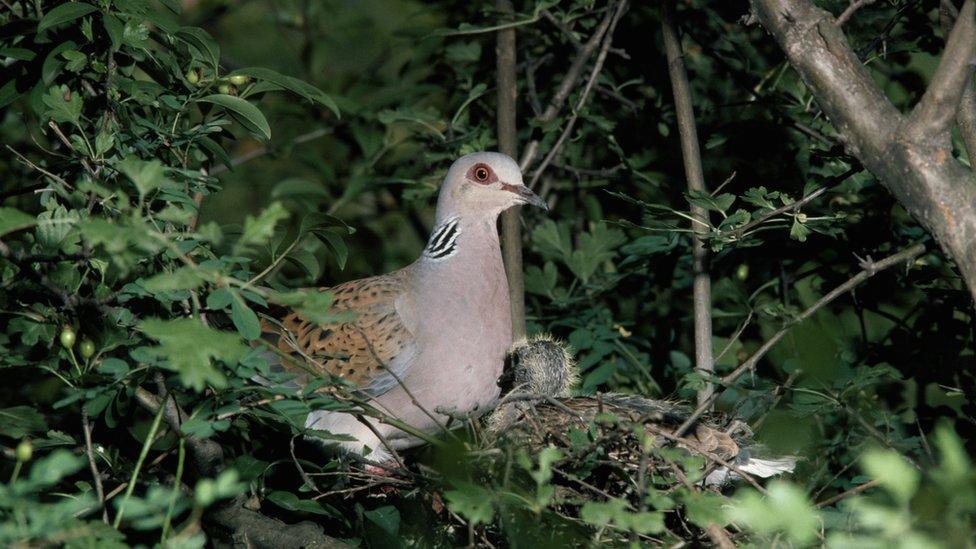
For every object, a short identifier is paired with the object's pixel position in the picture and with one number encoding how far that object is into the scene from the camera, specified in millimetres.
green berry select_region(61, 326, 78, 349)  5172
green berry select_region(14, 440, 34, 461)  3640
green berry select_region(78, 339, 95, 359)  5305
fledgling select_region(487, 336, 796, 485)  5840
